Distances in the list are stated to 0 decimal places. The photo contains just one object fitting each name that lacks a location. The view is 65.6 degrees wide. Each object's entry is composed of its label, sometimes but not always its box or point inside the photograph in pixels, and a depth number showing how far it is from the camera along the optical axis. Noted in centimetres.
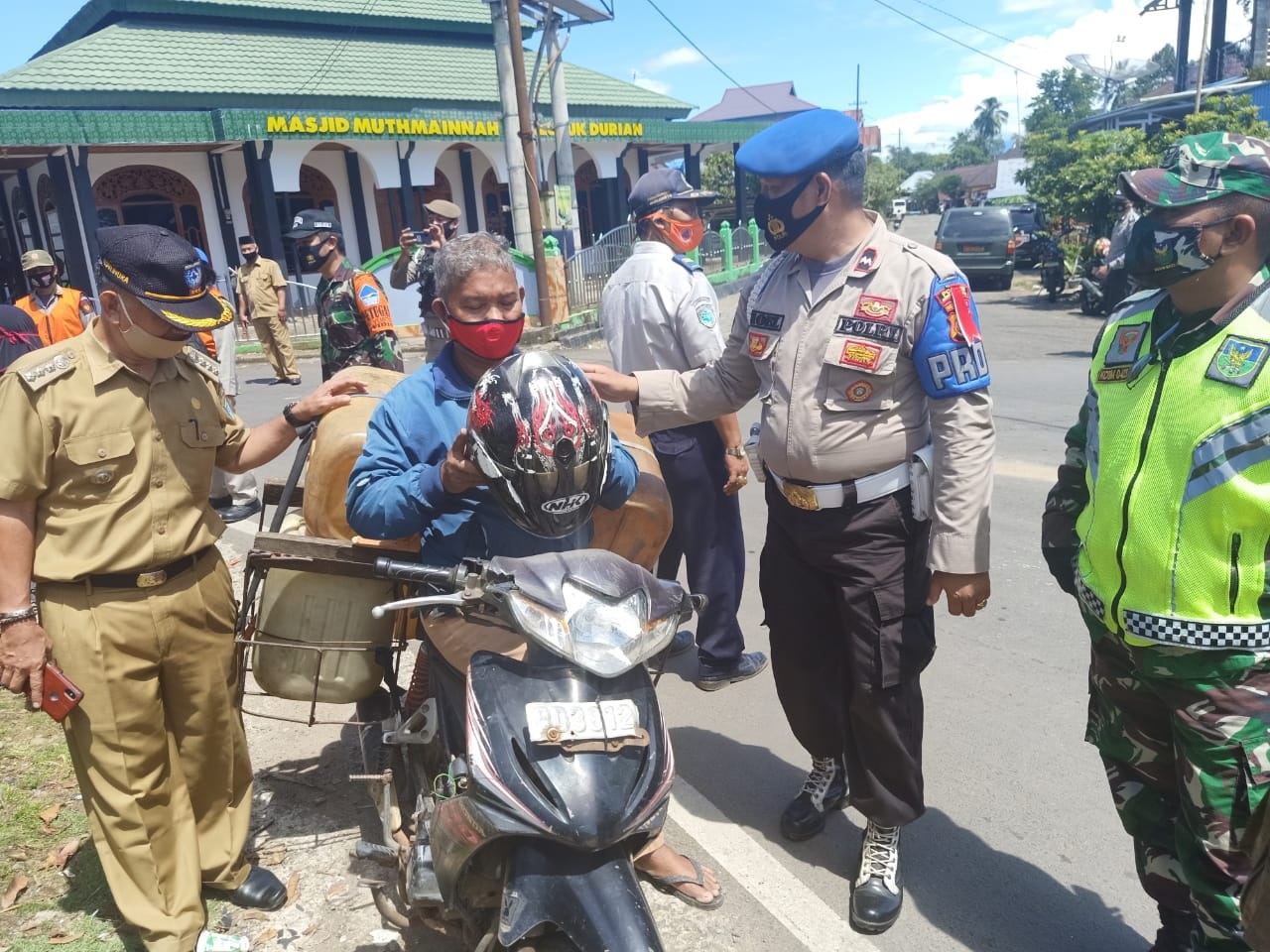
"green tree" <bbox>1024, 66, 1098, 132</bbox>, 10162
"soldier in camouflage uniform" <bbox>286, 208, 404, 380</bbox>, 591
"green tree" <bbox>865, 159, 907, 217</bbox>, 5950
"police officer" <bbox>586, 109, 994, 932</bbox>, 255
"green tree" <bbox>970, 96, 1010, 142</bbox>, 12606
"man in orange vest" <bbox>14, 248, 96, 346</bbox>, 754
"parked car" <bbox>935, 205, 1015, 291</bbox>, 1992
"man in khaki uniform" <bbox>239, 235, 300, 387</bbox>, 1269
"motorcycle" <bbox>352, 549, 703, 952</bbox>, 186
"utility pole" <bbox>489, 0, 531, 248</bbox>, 1484
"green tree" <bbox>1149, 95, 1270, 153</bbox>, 1356
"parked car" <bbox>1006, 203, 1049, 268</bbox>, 2201
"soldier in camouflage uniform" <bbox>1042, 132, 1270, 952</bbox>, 194
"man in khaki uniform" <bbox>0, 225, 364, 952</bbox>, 246
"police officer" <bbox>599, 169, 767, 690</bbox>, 411
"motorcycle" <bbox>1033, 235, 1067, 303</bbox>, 1708
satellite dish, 3419
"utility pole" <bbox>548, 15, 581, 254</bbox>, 1681
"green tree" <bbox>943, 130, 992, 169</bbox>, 11700
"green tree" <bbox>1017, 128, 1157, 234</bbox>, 1533
